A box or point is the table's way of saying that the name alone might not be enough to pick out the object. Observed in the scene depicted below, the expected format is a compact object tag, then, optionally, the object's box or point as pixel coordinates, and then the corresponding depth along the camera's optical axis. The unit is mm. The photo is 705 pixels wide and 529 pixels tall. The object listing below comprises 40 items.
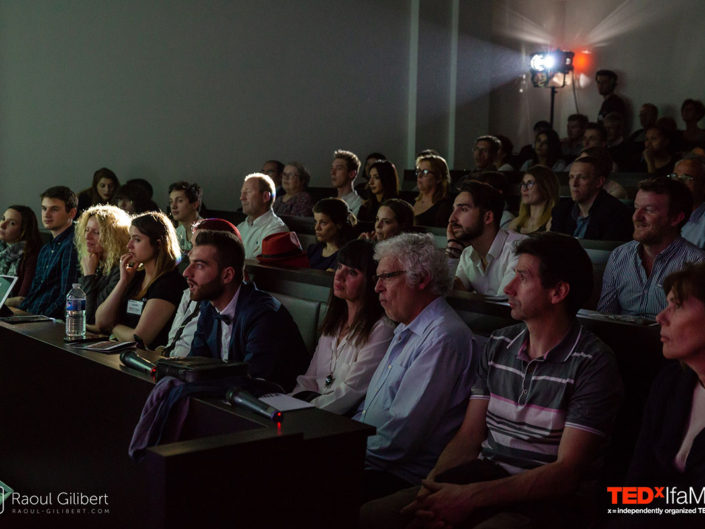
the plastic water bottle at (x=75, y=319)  2869
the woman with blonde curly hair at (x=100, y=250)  3883
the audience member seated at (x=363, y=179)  6609
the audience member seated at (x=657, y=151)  6887
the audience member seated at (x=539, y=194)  4715
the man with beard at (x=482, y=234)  3490
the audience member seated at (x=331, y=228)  4613
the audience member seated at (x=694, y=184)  4180
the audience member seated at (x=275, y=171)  7457
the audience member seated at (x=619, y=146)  7730
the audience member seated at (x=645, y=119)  8344
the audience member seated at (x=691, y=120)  7641
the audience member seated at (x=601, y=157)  4453
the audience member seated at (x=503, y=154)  7938
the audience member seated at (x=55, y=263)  4492
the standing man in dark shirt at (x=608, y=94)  9023
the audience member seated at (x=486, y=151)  7332
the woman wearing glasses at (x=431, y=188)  5574
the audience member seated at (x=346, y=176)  6613
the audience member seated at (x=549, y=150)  7984
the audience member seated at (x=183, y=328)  3129
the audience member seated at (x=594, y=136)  7211
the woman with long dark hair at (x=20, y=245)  5027
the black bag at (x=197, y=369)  1970
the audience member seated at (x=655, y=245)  3104
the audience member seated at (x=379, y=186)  5918
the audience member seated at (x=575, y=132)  8641
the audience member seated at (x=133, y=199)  6254
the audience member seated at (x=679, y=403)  1668
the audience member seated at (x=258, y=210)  5383
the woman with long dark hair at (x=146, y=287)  3406
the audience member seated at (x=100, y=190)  6973
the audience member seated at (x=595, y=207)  4357
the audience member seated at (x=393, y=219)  4094
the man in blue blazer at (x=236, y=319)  2666
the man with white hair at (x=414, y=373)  2150
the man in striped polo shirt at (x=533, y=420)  1822
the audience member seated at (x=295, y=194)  6707
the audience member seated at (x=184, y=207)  5758
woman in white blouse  2504
